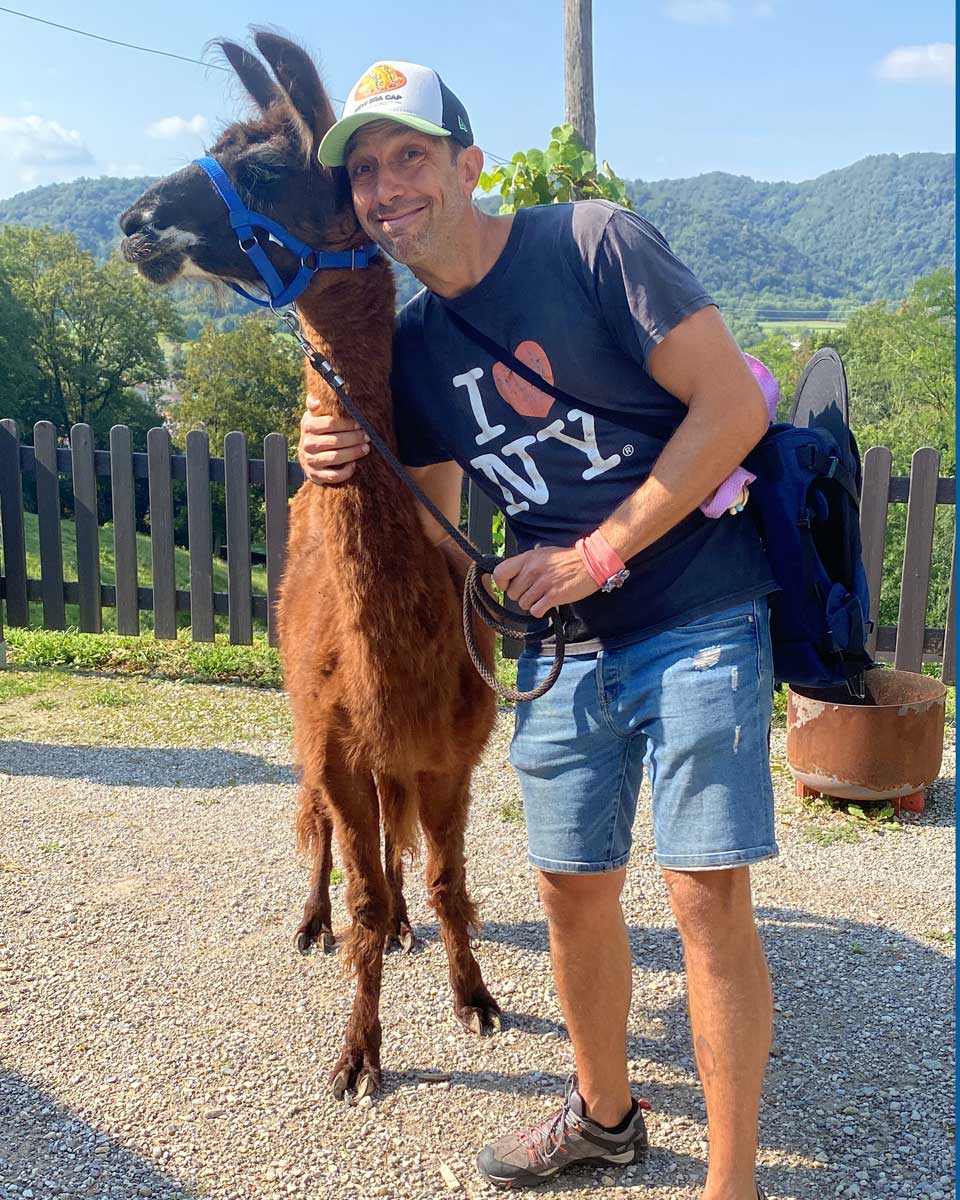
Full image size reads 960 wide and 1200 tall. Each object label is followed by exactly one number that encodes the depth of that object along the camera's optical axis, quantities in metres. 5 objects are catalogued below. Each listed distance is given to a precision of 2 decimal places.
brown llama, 2.39
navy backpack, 1.97
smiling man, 1.84
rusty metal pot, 4.40
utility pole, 7.99
